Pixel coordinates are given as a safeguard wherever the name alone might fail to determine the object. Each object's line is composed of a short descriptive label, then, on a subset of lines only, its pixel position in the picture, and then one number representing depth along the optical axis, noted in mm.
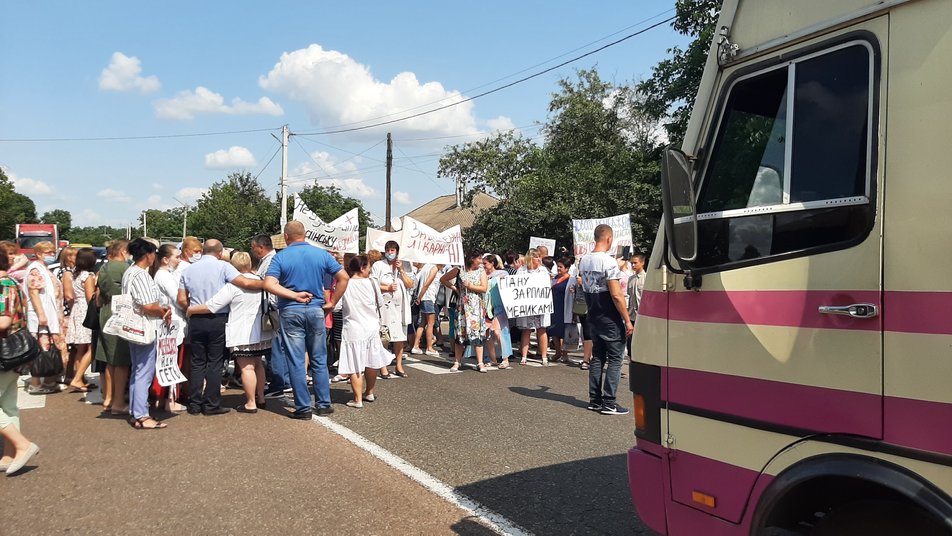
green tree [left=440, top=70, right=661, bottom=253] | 28469
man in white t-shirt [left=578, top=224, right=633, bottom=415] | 6820
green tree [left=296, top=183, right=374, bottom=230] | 68819
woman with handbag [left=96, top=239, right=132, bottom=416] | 6910
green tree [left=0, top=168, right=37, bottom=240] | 62975
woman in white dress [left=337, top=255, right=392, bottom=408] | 7453
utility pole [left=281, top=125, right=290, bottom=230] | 30842
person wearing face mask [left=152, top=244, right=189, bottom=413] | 6949
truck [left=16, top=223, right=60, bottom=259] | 42406
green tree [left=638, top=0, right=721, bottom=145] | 19094
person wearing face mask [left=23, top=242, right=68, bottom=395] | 7234
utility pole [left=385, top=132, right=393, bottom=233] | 35375
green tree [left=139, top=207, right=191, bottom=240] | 106125
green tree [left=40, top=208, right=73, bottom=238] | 135562
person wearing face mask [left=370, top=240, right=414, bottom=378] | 9695
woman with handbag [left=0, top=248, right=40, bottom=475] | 4973
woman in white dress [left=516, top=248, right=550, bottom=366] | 11227
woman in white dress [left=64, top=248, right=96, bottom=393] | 8461
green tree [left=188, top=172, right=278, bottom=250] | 53500
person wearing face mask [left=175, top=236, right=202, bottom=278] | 8625
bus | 2146
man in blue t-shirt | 6832
